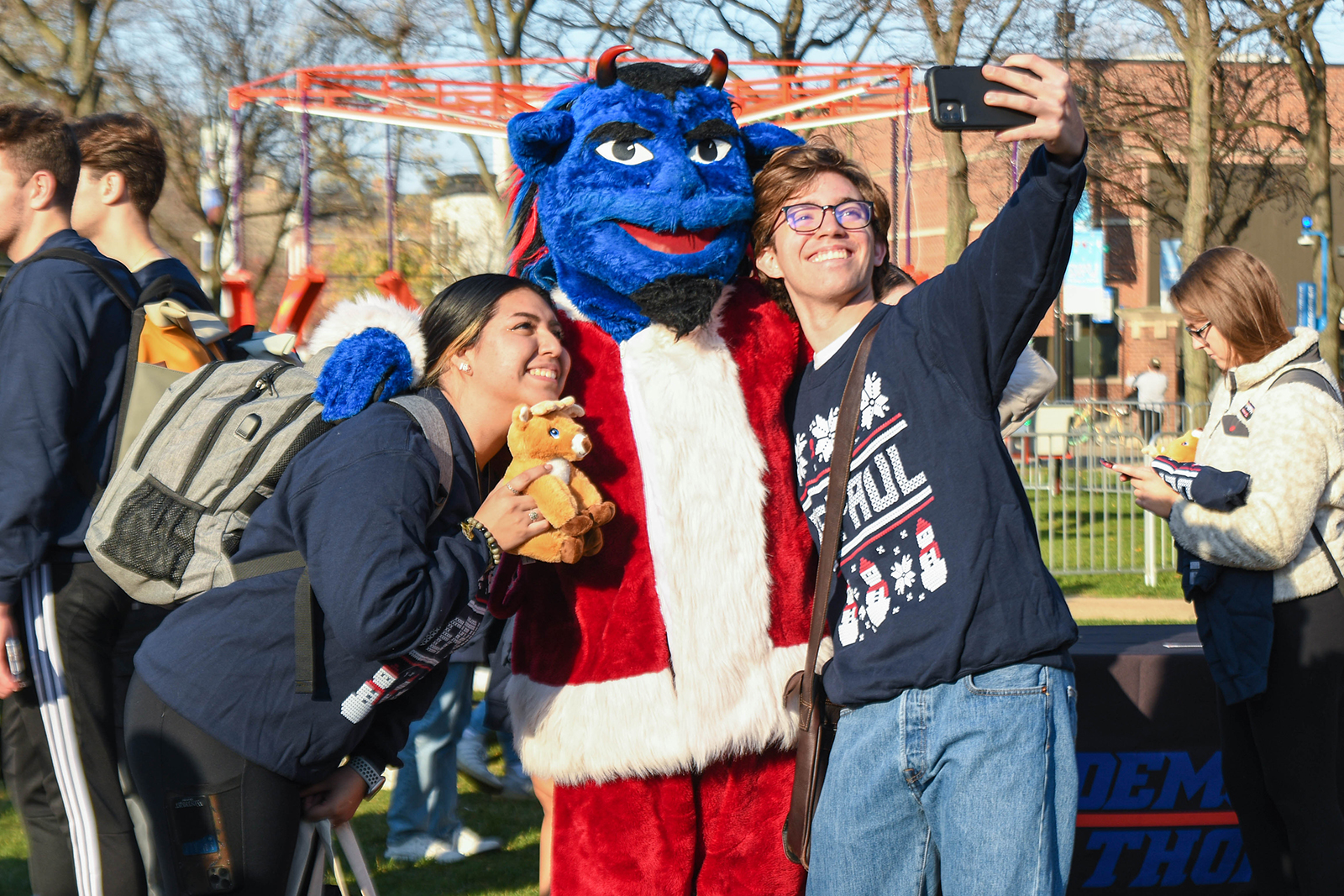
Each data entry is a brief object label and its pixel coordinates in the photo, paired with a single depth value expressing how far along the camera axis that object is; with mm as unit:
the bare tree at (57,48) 15852
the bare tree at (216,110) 18141
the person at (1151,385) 17531
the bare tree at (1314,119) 14273
